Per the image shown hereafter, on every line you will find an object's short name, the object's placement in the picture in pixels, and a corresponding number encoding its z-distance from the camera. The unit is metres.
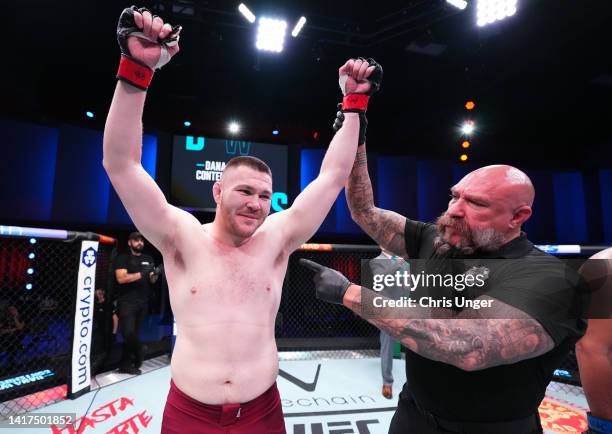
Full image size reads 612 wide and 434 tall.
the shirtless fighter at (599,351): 1.76
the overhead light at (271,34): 6.66
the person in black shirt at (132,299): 4.61
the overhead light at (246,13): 6.23
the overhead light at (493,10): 5.62
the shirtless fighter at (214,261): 1.30
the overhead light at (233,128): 9.12
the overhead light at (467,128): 9.74
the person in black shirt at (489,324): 1.24
